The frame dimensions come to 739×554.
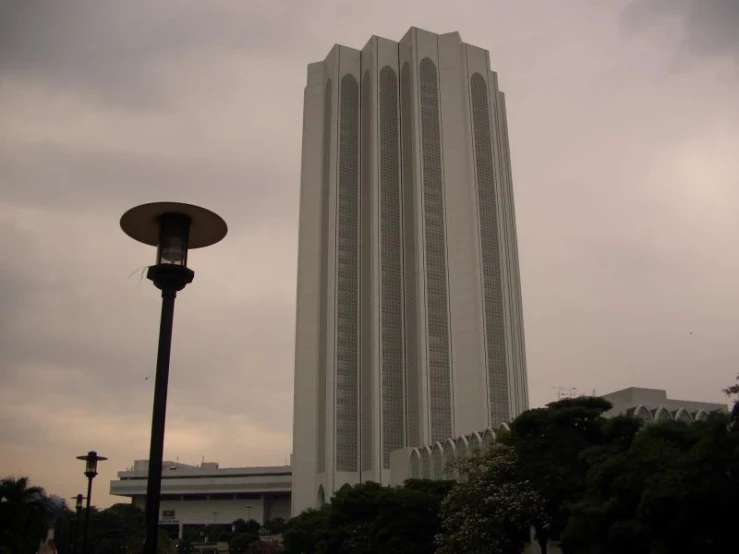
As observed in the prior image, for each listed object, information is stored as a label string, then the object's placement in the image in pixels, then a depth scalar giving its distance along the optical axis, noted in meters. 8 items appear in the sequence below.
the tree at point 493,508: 36.09
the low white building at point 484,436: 47.97
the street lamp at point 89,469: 30.02
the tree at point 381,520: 44.72
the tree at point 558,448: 35.44
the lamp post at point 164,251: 11.20
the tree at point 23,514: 41.91
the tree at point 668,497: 24.42
